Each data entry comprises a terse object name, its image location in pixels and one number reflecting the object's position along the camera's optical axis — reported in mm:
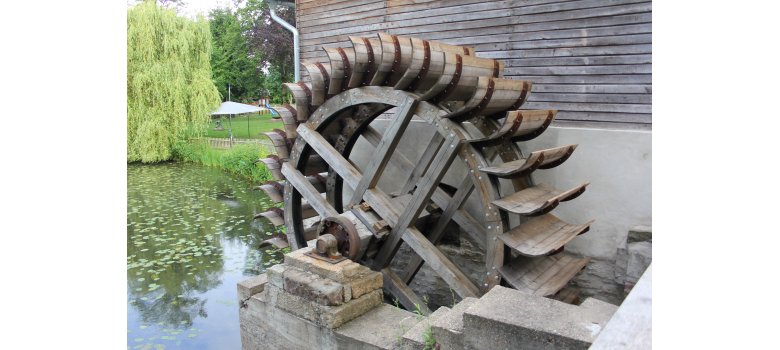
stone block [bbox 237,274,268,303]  3754
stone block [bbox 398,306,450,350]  2652
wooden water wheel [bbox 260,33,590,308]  3484
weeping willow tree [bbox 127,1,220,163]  15172
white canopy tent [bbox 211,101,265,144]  19123
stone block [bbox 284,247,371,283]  3307
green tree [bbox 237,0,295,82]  22438
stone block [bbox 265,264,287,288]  3506
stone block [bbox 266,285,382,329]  3168
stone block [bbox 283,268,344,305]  3197
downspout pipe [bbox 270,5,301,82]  6227
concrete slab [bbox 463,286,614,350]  2072
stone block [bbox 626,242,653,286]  3824
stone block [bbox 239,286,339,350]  3299
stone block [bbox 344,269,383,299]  3299
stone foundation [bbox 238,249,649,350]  2160
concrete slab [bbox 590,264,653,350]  1169
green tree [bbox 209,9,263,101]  26172
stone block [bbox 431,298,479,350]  2395
